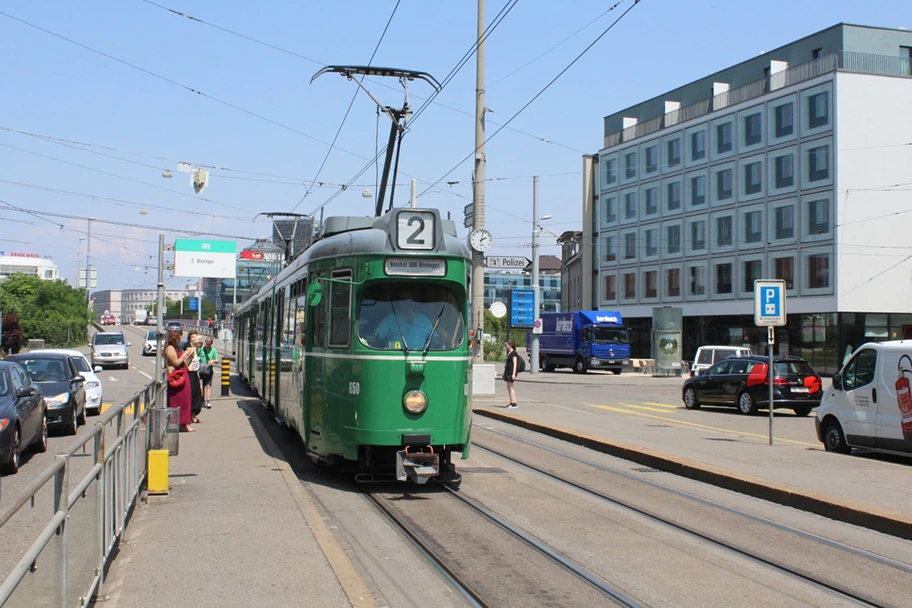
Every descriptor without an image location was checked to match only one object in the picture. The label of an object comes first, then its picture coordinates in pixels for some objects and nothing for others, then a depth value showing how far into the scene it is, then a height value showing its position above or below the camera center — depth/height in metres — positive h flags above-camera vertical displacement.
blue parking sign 16.02 +0.68
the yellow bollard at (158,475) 9.72 -1.42
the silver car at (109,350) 45.22 -0.80
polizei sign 27.44 +2.22
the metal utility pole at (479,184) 25.31 +4.10
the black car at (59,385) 16.56 -0.93
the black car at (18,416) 11.87 -1.12
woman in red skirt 15.29 -0.60
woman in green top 21.66 -0.57
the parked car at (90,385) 20.66 -1.12
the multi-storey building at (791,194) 49.31 +8.39
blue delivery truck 49.72 +0.01
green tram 10.59 -0.13
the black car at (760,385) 24.47 -1.07
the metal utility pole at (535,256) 41.59 +3.86
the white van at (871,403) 14.02 -0.88
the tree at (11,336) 56.62 -0.27
